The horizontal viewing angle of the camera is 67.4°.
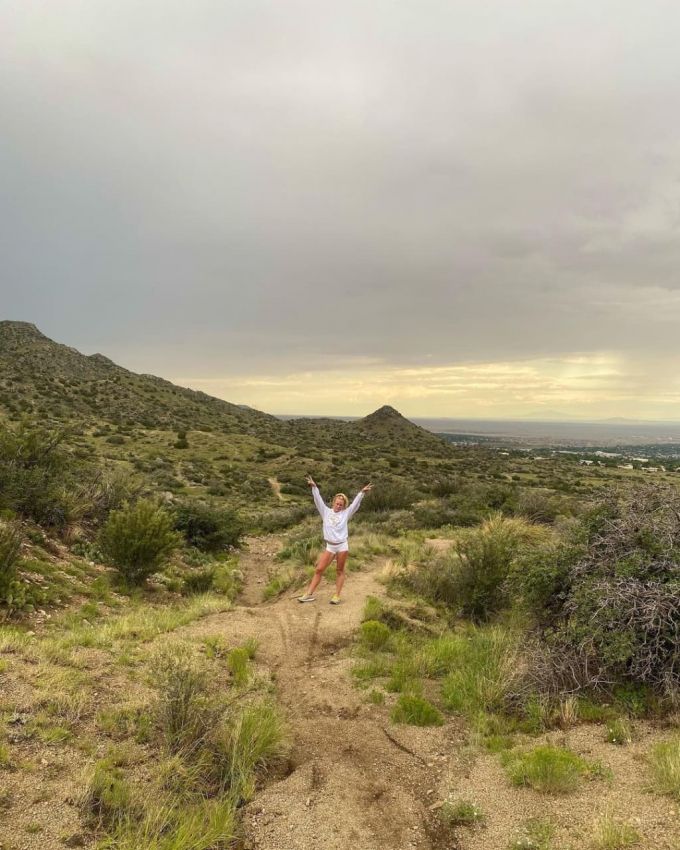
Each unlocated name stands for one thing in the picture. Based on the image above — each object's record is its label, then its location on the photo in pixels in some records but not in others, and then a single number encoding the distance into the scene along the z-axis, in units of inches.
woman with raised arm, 374.3
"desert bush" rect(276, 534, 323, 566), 549.6
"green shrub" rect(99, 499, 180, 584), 416.5
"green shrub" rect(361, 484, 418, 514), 916.6
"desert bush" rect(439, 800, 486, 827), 159.2
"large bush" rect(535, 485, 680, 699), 207.5
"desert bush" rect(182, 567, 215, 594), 449.7
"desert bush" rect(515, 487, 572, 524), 749.9
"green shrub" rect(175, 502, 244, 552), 623.5
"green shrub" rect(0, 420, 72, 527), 450.0
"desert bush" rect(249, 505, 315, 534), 834.8
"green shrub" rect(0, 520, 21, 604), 306.3
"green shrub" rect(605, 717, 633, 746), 186.7
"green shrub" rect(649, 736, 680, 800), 154.3
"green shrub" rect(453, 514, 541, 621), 374.6
